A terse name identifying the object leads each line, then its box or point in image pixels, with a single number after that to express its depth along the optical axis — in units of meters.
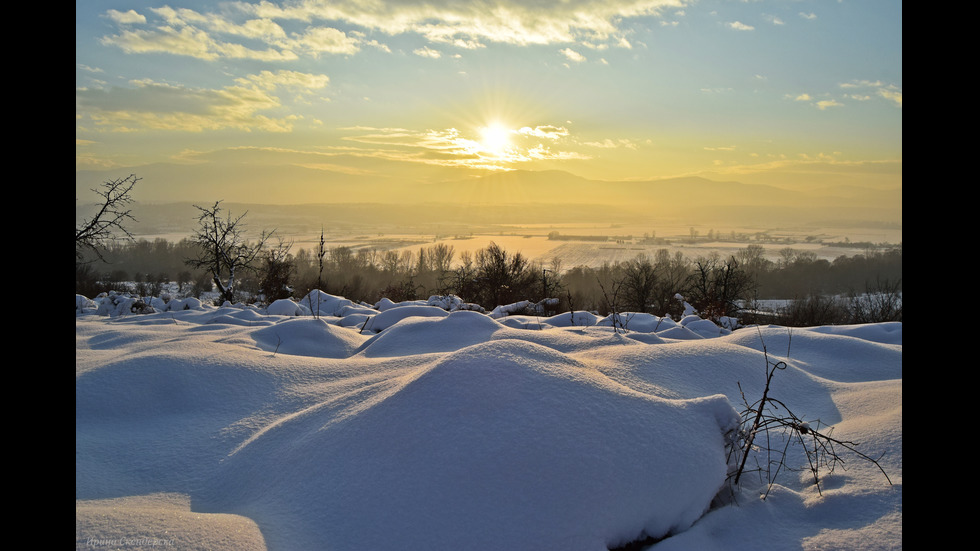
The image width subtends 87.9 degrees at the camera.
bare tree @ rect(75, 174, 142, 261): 10.56
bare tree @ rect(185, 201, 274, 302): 16.77
